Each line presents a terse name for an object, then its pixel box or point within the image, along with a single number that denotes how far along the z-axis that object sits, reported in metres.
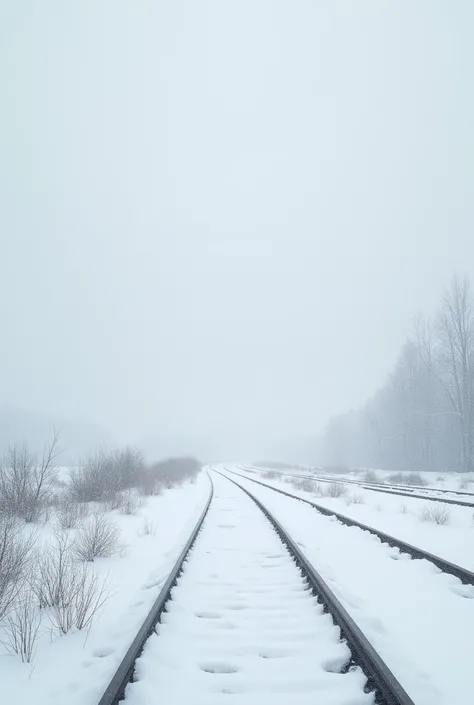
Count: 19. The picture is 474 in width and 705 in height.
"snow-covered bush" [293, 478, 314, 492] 19.45
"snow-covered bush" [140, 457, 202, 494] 18.18
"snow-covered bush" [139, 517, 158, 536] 9.06
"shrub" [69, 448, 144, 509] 13.05
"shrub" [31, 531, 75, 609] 4.28
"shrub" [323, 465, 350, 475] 38.11
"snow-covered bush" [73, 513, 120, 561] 6.64
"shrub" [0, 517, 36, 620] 4.08
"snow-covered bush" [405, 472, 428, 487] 23.36
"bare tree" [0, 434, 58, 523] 9.10
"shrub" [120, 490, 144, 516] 11.95
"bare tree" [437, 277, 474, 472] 26.00
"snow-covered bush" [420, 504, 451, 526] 9.70
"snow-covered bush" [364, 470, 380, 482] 26.23
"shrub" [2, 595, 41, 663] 3.43
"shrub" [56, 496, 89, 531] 8.52
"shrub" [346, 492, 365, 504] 14.52
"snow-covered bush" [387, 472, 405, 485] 24.87
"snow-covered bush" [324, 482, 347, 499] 17.17
